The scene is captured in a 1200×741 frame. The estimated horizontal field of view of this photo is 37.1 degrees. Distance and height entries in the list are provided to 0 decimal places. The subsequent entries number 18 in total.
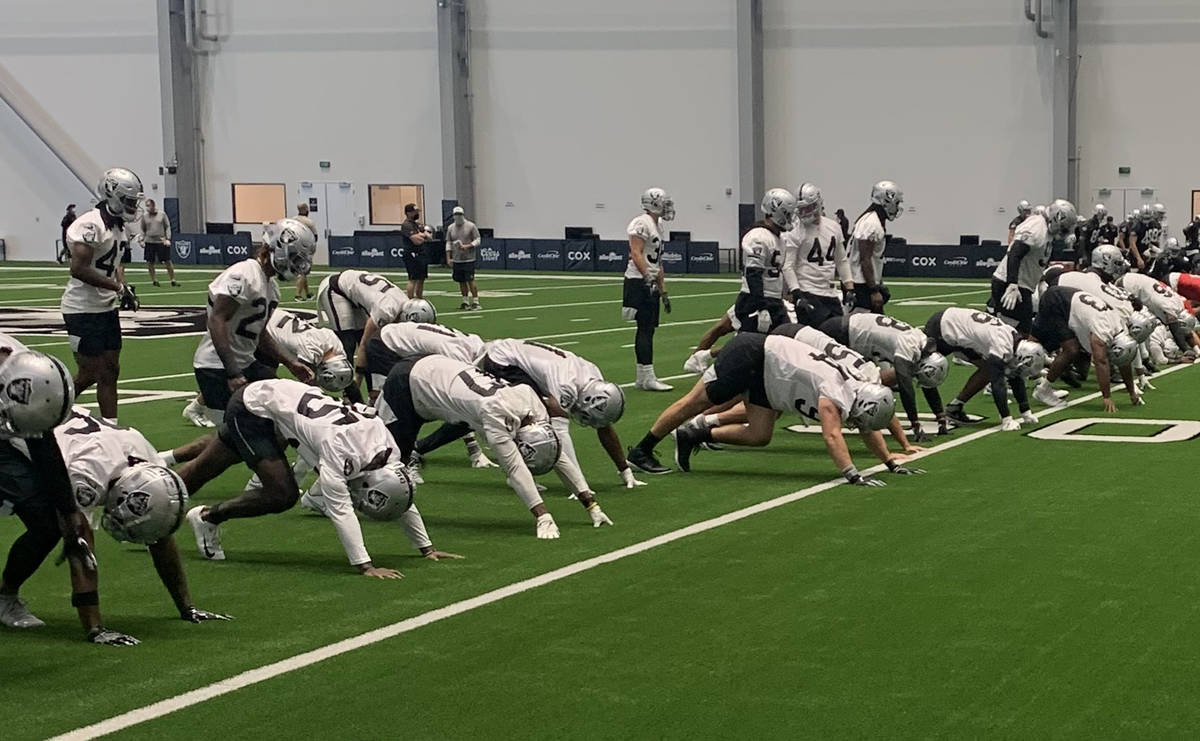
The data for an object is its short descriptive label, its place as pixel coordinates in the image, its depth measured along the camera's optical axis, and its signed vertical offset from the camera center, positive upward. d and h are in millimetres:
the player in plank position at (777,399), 11906 -1268
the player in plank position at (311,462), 9000 -1250
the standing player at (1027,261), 17078 -502
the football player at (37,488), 7176 -1106
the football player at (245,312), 11188 -554
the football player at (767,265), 16094 -467
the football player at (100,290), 13414 -471
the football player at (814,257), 16828 -407
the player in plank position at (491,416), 10203 -1152
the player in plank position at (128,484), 7684 -1119
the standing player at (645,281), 18453 -680
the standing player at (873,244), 16625 -307
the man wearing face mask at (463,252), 31125 -567
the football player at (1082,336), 16172 -1186
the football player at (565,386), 11055 -1059
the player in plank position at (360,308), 14516 -712
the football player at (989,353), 14812 -1200
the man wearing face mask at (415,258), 29141 -600
